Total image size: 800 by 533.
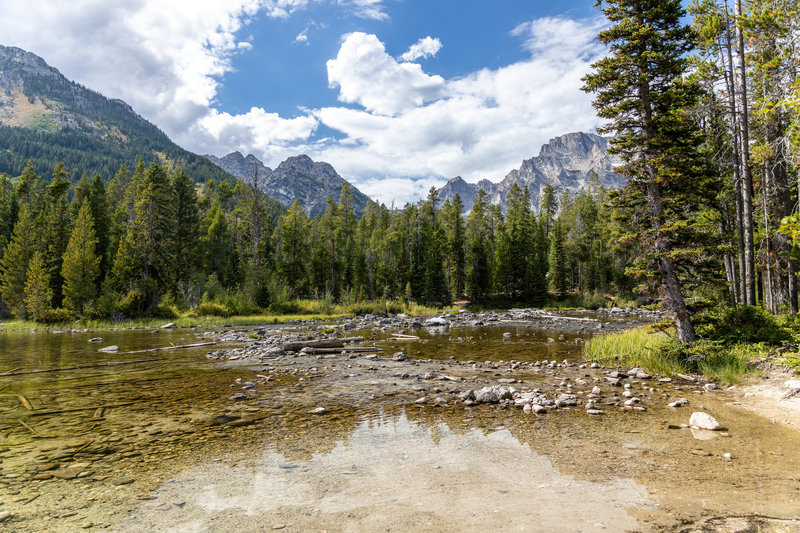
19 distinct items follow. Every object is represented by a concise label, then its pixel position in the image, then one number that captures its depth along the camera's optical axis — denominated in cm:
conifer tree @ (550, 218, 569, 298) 6006
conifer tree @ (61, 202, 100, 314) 3234
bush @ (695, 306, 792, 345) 1172
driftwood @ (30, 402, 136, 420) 729
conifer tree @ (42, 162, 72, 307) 4009
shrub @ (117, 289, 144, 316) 3330
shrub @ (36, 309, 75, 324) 3162
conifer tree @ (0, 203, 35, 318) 3522
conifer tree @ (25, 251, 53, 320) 3241
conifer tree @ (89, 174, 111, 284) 4553
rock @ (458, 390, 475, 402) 831
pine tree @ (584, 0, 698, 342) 1140
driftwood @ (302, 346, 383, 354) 1581
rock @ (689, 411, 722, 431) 620
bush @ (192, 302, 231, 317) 3575
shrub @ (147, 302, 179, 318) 3503
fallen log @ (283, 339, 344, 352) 1620
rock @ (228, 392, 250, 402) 849
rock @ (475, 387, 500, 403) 820
